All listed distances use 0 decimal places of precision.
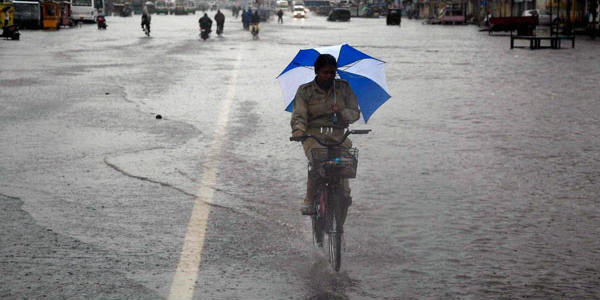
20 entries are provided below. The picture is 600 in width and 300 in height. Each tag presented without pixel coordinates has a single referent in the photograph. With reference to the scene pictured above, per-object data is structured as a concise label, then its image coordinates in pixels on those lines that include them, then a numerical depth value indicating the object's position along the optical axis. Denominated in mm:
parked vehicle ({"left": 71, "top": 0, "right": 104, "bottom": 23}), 81875
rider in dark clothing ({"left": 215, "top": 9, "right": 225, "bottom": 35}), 55312
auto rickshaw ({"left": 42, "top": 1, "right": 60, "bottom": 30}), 65500
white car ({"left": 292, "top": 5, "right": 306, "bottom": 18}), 114188
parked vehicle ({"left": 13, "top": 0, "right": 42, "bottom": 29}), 64438
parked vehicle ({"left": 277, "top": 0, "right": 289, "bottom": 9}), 169688
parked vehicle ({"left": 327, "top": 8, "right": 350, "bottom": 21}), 102094
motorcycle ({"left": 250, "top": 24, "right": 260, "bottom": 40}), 50172
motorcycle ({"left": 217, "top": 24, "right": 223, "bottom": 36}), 55559
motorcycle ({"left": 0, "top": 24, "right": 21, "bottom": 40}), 47281
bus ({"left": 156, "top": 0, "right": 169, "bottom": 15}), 141125
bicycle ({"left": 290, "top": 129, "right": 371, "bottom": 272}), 6250
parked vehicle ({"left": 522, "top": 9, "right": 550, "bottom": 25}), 72125
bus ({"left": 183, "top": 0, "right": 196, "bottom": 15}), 143662
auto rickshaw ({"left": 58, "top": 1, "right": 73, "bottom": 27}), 71244
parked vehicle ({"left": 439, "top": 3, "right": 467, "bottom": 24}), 88125
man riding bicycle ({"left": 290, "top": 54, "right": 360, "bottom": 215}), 6547
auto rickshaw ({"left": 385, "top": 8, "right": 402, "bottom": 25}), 84812
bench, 37125
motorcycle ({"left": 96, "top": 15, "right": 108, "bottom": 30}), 64962
